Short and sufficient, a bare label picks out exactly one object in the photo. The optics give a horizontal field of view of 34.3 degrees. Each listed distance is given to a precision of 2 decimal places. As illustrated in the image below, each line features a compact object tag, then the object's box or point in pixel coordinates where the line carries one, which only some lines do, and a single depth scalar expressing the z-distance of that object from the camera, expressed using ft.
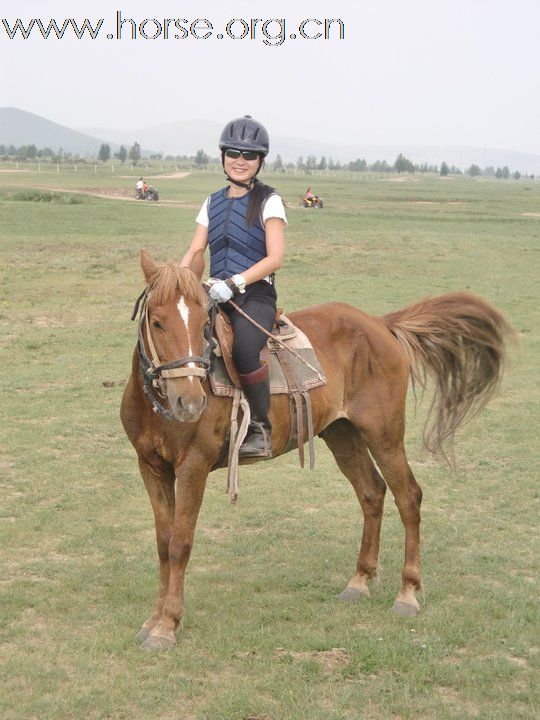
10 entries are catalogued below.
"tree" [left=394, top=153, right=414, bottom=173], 518.78
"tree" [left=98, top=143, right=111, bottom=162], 465.47
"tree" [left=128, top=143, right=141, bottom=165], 413.80
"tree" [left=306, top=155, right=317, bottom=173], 446.85
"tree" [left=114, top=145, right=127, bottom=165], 428.85
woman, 18.31
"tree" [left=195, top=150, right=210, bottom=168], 414.82
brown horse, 16.56
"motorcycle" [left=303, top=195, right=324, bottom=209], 143.43
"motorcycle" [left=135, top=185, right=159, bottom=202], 150.00
